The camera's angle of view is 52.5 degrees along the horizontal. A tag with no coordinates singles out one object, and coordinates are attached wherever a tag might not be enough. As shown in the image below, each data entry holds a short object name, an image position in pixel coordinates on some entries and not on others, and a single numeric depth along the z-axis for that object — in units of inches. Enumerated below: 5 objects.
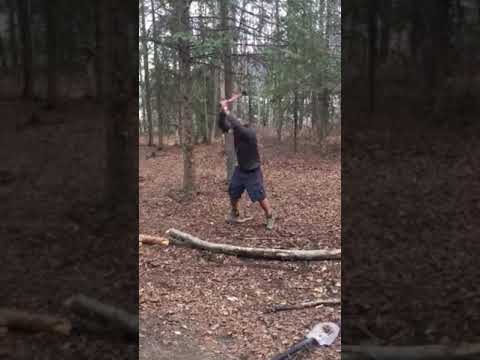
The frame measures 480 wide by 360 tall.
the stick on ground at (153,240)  224.4
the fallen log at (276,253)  193.9
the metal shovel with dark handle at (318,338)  118.3
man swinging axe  236.5
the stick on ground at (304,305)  154.9
